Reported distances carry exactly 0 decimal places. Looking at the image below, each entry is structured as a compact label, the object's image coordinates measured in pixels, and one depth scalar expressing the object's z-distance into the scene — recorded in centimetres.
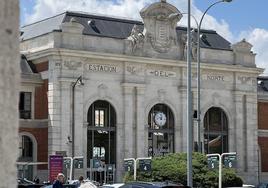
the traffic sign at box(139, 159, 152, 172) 4088
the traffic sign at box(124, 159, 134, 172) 4338
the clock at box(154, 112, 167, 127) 6388
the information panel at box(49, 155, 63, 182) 4173
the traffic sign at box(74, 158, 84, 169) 4600
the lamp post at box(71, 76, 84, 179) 5632
